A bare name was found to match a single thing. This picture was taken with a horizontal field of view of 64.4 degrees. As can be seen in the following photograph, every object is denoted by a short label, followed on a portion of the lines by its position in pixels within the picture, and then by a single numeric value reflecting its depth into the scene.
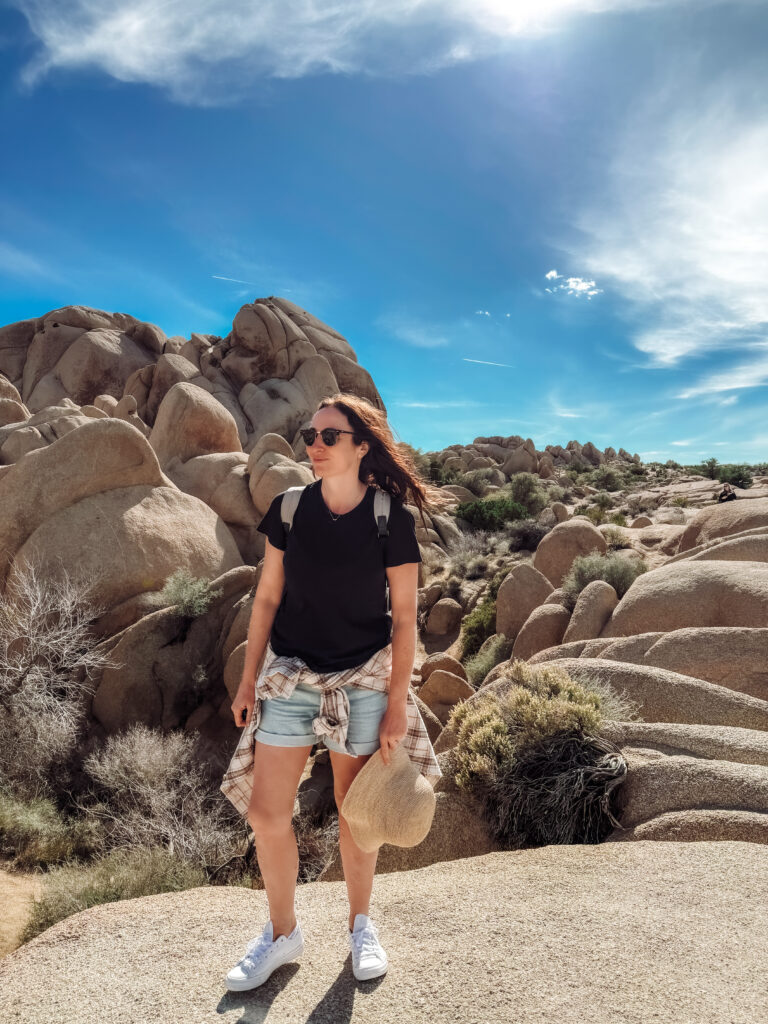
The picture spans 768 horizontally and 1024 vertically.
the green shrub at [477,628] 14.88
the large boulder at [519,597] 13.40
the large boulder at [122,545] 12.56
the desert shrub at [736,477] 34.97
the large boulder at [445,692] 10.28
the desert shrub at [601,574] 11.94
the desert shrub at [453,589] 18.78
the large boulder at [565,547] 14.71
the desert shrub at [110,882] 5.48
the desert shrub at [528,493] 31.31
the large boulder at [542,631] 11.07
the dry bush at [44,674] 9.90
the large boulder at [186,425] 18.94
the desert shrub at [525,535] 23.05
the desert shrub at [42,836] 8.04
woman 2.75
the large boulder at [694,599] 8.09
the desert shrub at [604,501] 32.25
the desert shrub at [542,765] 4.79
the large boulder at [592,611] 10.02
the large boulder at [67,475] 13.13
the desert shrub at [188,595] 11.78
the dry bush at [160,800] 7.63
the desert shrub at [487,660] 12.69
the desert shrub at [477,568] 20.06
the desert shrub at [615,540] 15.90
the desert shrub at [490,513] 26.25
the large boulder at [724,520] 11.91
